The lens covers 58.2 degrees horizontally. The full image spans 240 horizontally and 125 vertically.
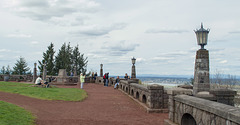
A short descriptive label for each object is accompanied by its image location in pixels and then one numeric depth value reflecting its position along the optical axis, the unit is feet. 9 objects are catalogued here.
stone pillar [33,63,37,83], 101.19
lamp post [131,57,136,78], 79.84
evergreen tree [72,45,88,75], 200.85
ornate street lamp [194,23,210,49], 31.42
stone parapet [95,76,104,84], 112.92
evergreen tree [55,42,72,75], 185.47
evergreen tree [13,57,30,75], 188.70
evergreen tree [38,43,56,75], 176.35
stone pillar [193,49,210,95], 31.71
